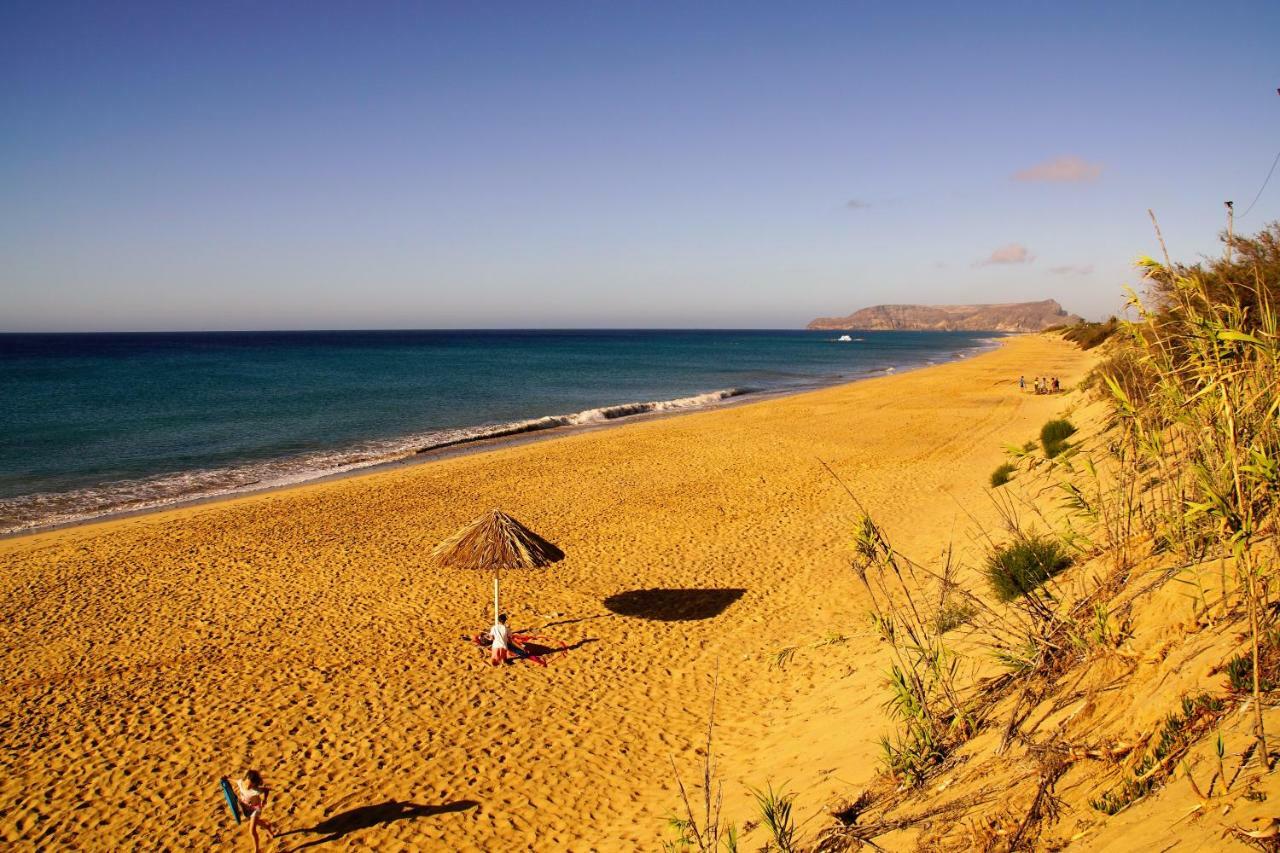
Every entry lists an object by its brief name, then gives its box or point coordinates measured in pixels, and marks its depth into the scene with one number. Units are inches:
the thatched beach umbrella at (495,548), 371.9
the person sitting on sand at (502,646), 345.7
